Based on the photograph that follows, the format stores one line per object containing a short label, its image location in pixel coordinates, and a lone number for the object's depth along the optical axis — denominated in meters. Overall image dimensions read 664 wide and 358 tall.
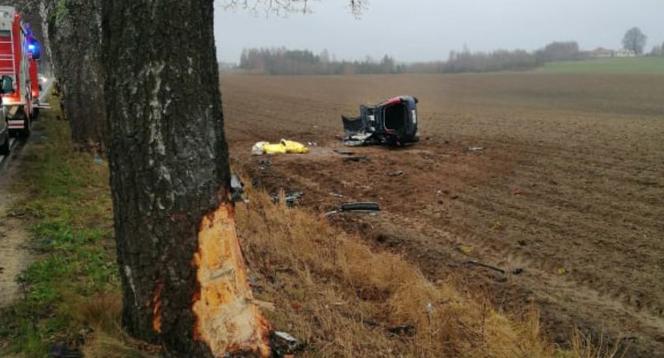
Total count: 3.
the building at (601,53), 98.84
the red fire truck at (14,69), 17.14
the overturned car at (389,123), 18.61
